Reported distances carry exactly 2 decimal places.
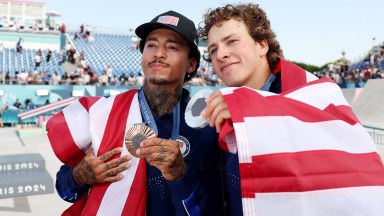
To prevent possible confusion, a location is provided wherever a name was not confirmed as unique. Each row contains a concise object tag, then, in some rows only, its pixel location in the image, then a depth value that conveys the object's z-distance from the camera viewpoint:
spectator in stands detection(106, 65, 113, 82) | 24.38
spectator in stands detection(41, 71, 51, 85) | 21.61
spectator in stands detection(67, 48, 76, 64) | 26.95
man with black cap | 1.80
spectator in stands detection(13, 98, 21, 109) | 20.14
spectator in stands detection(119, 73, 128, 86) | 22.81
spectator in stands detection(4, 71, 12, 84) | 21.03
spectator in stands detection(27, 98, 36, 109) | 20.13
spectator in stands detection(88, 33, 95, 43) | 33.06
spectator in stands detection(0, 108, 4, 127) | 19.81
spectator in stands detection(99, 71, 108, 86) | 22.50
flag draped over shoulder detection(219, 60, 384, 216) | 1.20
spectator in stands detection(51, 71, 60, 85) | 21.89
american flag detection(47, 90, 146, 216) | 1.84
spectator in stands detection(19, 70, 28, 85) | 21.22
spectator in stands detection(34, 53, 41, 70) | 25.53
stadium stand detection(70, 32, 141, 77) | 28.39
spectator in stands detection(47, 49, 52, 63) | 26.62
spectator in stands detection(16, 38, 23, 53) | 27.53
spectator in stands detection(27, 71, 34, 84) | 21.30
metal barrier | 12.33
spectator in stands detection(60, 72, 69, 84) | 22.00
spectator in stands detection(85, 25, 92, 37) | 33.59
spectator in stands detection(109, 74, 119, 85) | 22.71
